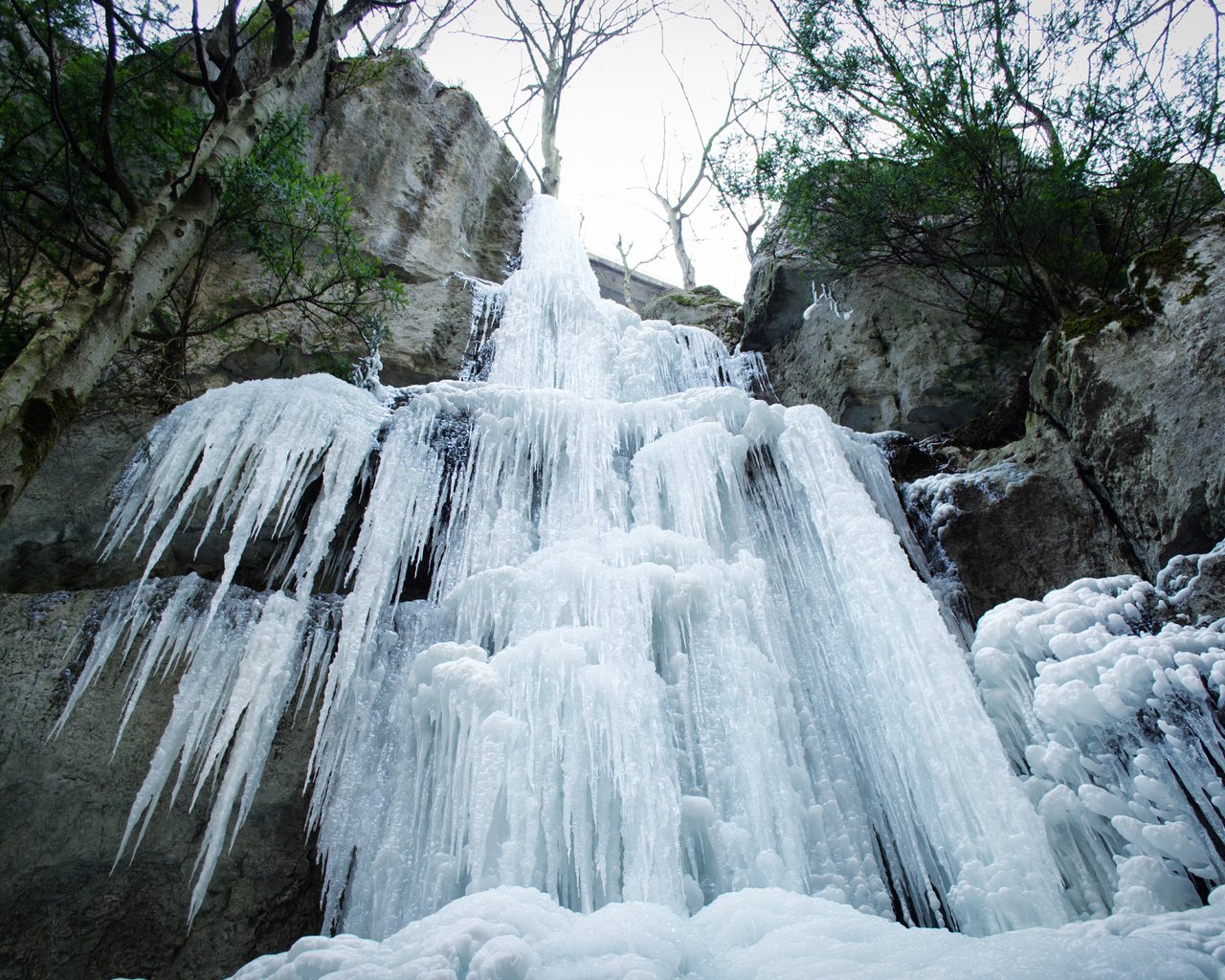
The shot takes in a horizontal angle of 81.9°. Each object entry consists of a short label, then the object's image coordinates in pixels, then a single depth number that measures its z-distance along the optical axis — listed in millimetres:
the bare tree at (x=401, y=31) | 12758
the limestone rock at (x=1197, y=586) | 3818
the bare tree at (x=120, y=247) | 3547
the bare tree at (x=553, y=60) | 14492
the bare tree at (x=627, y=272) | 16625
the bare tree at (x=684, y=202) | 16734
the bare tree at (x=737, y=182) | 8750
